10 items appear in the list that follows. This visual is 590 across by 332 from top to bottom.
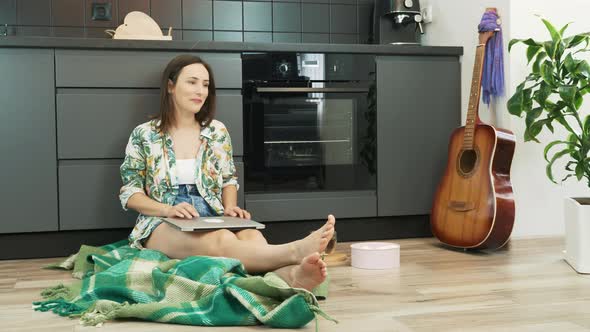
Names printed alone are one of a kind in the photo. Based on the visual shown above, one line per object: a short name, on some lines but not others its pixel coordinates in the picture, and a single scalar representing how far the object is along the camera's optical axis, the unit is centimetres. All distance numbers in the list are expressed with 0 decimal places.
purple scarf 317
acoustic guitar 296
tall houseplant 258
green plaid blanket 186
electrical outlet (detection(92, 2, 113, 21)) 360
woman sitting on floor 264
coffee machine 361
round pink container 268
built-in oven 322
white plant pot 255
